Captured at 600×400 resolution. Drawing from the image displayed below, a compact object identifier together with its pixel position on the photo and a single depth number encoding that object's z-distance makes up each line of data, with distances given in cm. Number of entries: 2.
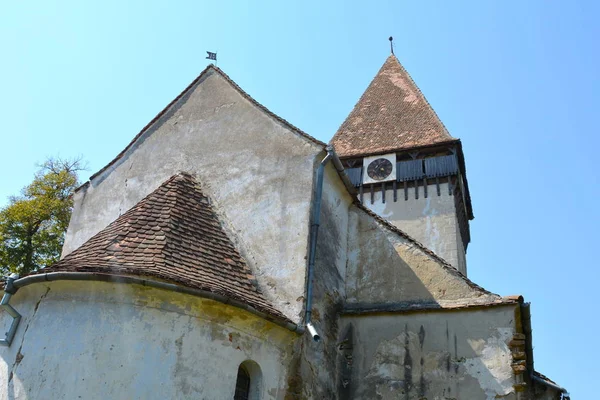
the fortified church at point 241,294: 772
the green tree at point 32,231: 2208
